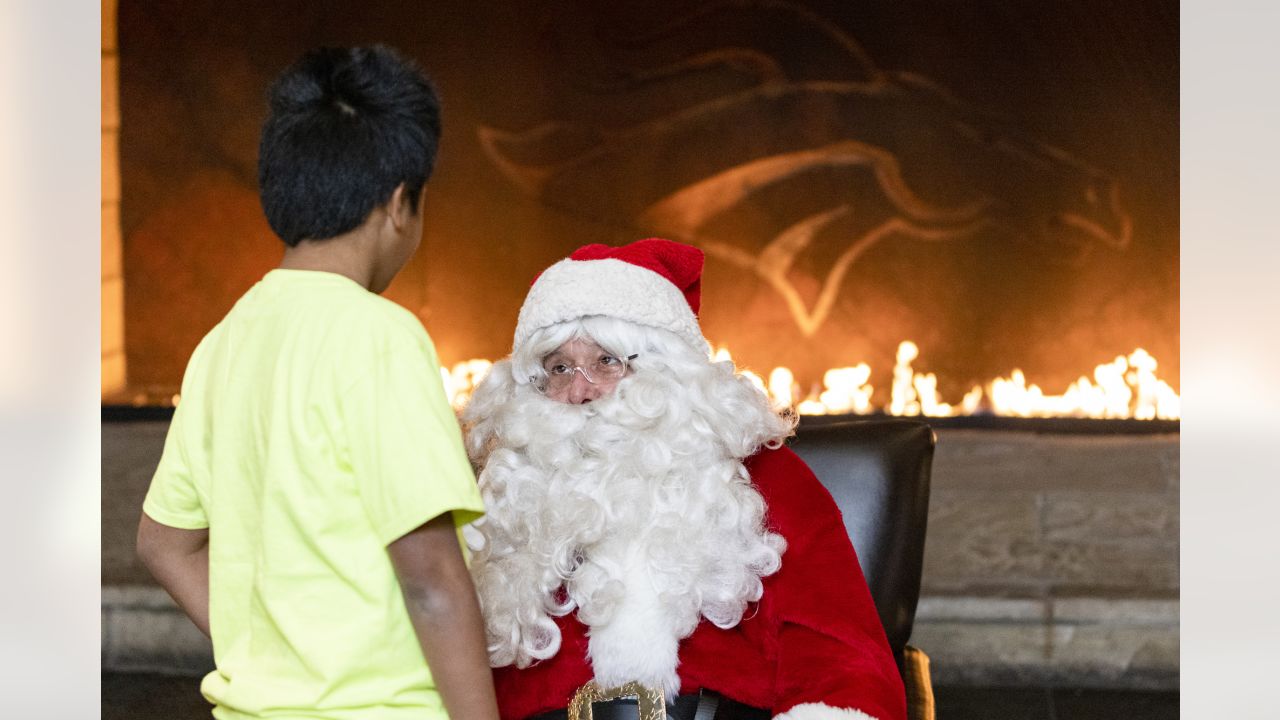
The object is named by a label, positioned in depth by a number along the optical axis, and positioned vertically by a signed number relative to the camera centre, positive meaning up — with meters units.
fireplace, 4.96 +0.68
